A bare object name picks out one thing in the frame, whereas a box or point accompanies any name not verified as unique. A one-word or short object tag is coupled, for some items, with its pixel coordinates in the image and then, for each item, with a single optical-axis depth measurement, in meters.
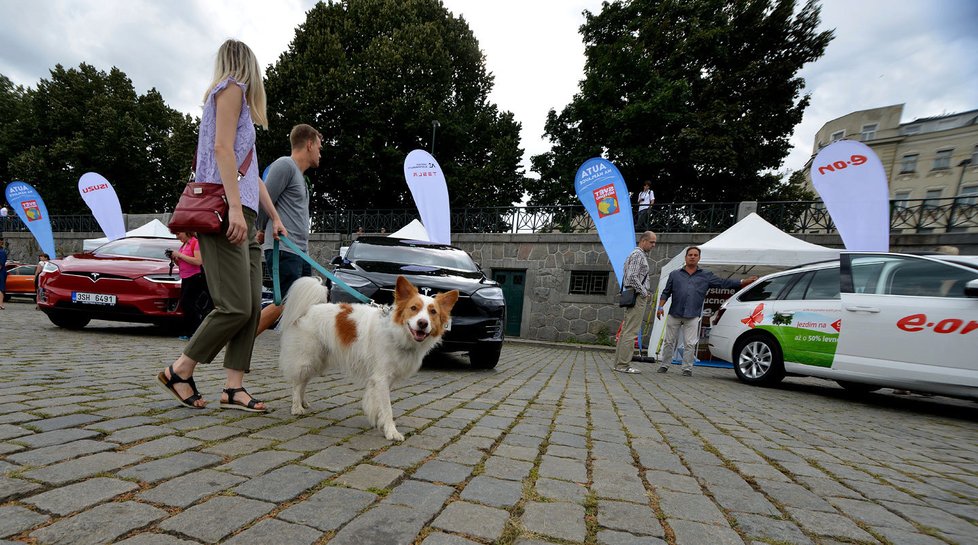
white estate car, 4.76
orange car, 16.88
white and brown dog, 2.79
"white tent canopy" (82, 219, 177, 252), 18.29
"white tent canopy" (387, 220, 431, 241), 15.09
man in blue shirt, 7.47
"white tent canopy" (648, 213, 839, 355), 9.01
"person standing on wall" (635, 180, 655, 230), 15.88
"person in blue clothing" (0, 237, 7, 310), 12.58
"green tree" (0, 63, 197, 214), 32.66
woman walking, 2.56
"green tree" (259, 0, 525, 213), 23.39
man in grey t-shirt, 4.07
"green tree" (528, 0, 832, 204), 21.22
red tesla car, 6.58
